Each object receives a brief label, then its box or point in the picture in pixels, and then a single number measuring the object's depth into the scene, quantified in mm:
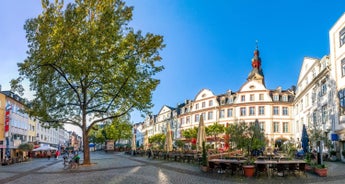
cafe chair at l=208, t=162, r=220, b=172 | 20438
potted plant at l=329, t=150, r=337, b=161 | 30422
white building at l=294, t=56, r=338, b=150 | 32463
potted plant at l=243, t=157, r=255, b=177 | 17125
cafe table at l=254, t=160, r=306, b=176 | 16594
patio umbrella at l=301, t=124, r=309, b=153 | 25984
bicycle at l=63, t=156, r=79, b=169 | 26328
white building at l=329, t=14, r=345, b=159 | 29464
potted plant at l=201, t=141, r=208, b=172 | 20552
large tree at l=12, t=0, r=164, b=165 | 25797
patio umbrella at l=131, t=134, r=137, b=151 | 56481
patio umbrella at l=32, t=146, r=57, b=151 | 54075
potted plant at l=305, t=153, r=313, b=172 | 19134
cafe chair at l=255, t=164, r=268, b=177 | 17625
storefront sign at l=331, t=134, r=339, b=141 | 30578
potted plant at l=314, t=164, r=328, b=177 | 17047
